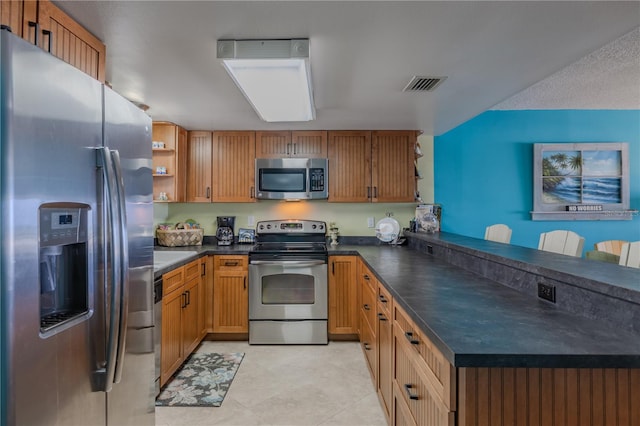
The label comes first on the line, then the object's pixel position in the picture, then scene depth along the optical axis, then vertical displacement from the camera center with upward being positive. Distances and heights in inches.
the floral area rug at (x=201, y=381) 95.1 -50.4
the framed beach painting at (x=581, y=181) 165.8 +15.4
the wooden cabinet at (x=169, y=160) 142.0 +21.5
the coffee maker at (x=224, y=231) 155.4 -8.0
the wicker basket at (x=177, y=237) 146.4 -10.2
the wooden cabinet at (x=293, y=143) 151.9 +30.2
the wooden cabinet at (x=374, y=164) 152.4 +21.2
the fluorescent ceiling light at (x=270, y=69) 69.6 +30.1
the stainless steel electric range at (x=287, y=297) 135.2 -32.4
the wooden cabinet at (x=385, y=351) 76.2 -32.1
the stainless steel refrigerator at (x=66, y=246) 36.1 -4.1
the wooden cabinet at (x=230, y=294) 138.5 -31.8
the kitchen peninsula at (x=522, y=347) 38.7 -15.1
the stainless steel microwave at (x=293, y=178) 149.3 +14.9
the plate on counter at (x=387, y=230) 153.5 -7.3
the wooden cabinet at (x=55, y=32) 48.8 +28.6
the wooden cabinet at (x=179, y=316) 100.8 -33.0
